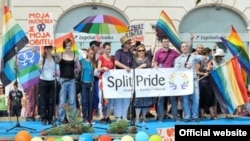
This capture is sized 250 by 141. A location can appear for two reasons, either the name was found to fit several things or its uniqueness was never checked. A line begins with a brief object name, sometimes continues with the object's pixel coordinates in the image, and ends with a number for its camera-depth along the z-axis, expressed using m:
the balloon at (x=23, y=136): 10.66
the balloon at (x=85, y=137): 10.41
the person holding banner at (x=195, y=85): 14.44
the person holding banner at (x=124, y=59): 13.99
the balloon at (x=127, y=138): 10.34
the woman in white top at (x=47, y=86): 13.47
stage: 11.89
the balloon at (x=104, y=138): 10.54
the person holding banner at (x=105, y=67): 14.06
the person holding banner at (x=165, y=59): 14.57
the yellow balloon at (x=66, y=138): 10.33
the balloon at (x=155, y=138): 9.91
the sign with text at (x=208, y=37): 24.69
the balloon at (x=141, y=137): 10.55
